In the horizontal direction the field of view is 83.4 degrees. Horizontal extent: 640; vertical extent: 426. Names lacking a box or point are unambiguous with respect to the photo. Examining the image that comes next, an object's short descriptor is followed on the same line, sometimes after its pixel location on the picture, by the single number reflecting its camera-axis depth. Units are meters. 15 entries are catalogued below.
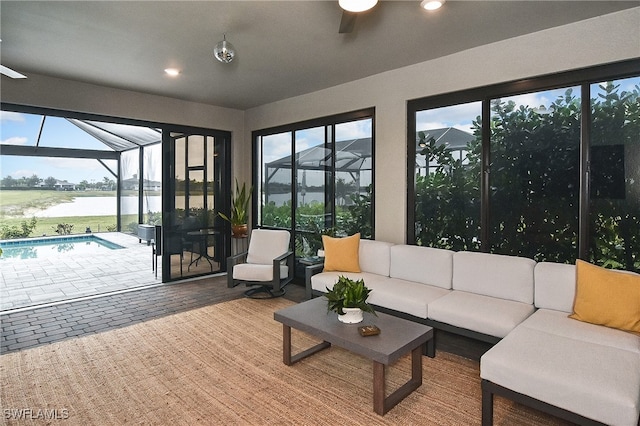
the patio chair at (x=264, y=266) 4.72
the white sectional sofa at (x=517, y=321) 1.87
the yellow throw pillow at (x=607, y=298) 2.47
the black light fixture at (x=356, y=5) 2.23
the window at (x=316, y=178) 4.92
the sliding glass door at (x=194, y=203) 5.89
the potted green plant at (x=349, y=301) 2.69
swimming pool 8.47
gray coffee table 2.32
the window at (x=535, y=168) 3.03
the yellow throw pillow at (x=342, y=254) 4.21
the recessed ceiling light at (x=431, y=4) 2.66
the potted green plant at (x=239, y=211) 6.29
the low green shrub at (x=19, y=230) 9.23
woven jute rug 2.30
